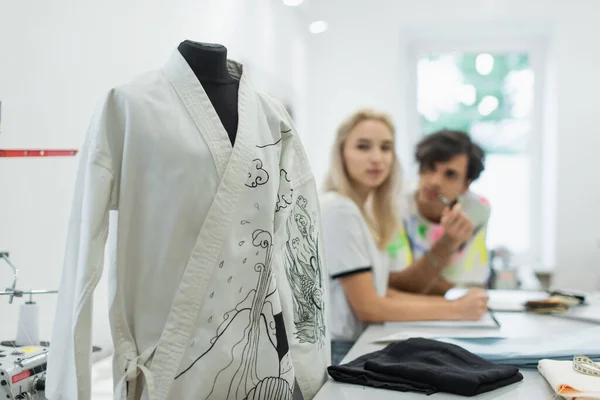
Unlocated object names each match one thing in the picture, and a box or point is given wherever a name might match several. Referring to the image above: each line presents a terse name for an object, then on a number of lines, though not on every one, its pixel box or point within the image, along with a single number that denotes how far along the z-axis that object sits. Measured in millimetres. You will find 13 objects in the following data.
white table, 1321
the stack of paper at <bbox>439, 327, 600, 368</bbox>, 1506
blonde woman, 2010
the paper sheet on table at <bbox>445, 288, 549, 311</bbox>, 2316
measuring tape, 1279
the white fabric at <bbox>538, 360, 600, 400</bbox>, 1210
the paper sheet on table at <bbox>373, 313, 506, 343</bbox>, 1805
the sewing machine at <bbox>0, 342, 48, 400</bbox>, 1084
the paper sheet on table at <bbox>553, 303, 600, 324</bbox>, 2053
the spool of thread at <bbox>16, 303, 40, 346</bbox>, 1280
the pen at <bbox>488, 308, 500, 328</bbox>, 2059
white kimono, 1122
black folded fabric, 1321
